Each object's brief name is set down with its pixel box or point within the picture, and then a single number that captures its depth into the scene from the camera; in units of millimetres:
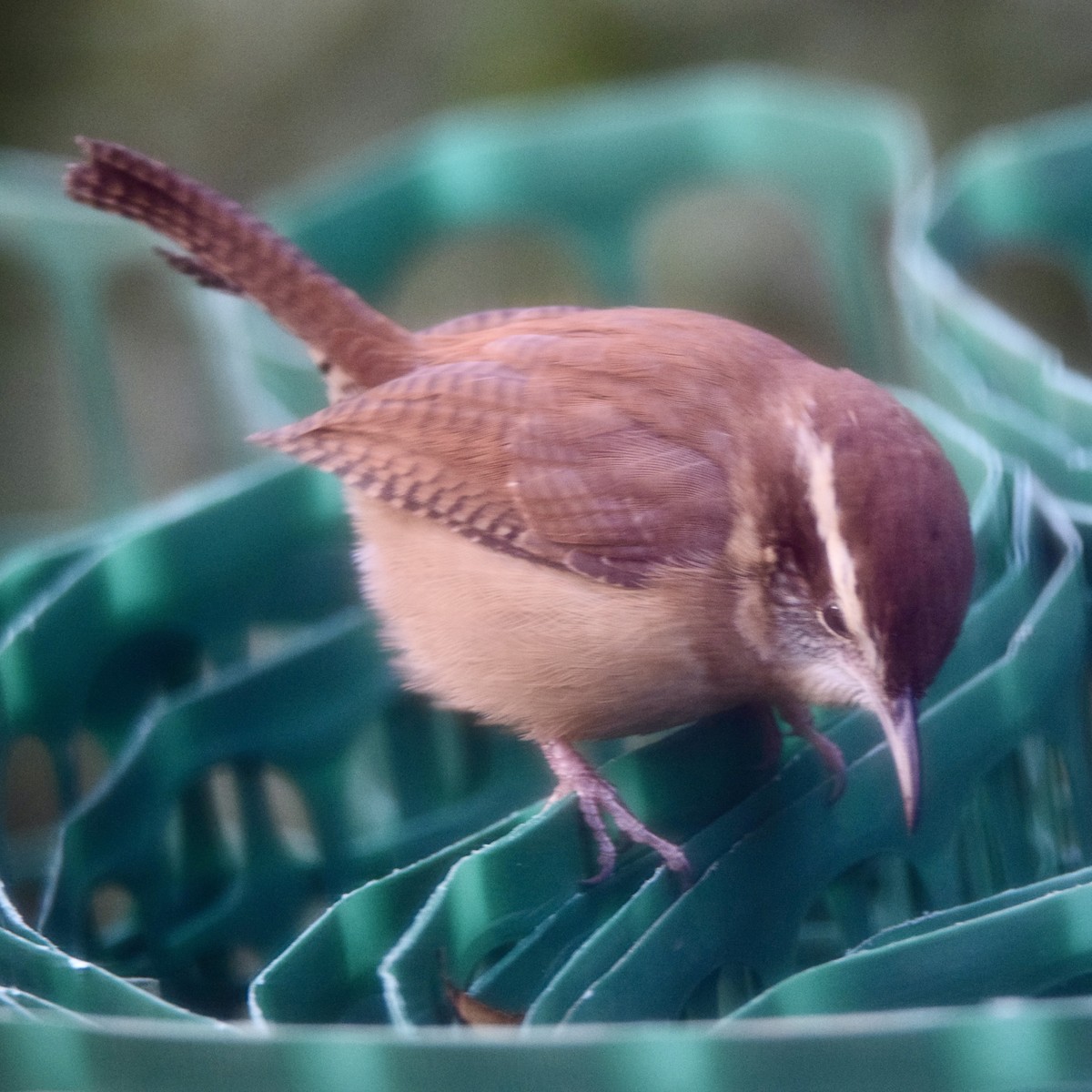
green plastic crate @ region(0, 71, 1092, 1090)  3379
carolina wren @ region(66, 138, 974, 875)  3423
